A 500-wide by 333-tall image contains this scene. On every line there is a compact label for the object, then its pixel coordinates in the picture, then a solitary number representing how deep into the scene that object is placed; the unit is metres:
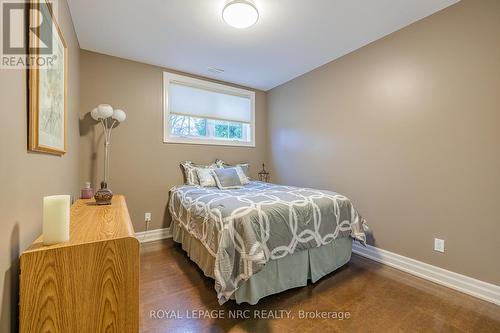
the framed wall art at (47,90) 0.99
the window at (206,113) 3.29
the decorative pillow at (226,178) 2.94
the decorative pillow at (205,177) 3.04
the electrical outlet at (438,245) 2.02
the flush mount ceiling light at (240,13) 1.78
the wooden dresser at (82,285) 0.78
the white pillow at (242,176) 3.17
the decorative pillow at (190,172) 3.20
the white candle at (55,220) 0.85
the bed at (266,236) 1.58
